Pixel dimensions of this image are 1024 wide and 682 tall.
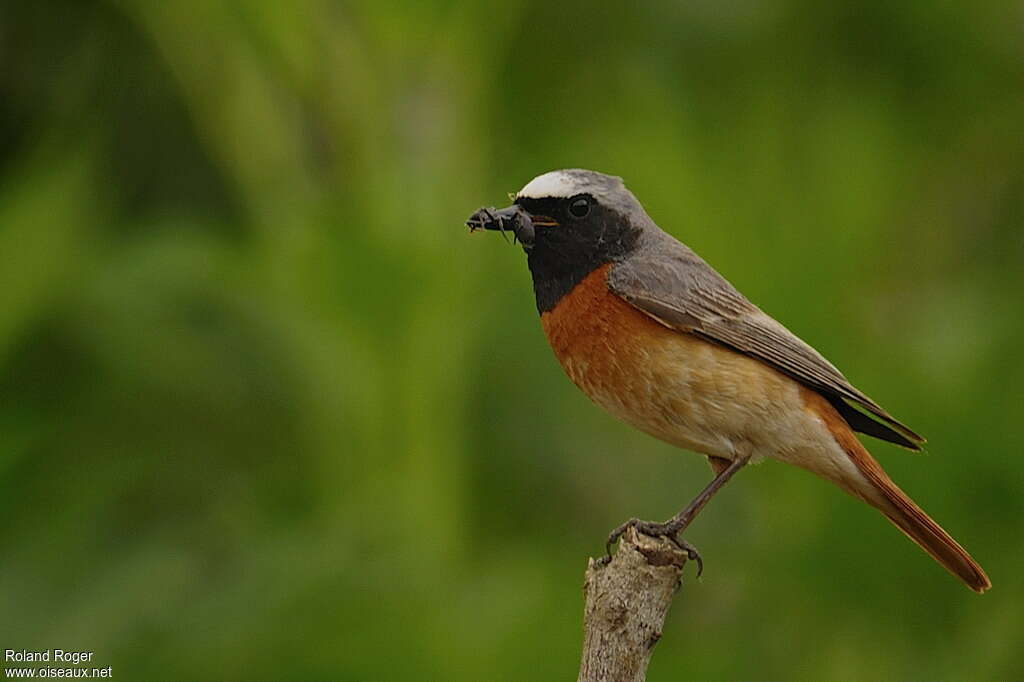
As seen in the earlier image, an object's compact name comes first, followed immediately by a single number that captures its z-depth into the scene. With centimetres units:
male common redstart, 697
